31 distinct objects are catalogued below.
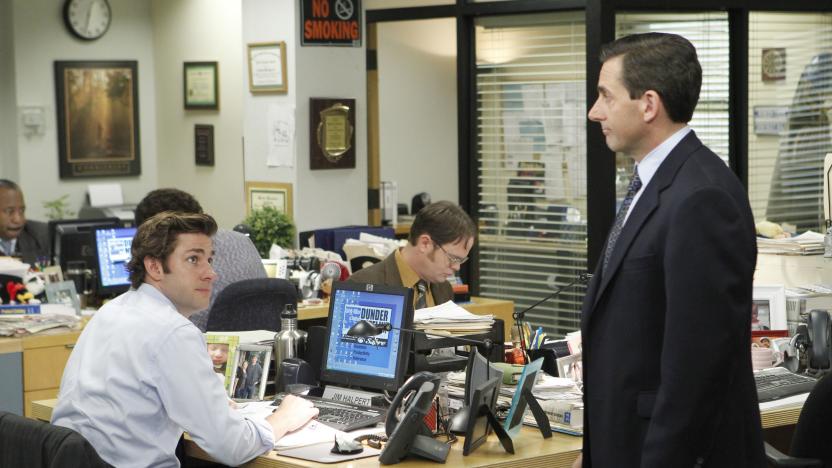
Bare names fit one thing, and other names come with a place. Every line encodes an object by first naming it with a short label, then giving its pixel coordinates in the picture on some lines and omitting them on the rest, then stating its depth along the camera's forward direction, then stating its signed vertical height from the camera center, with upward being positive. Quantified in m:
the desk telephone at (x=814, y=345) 4.06 -0.68
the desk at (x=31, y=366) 5.10 -0.90
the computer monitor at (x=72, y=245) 6.51 -0.49
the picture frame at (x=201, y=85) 9.34 +0.52
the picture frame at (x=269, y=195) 7.46 -0.27
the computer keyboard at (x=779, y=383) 3.75 -0.76
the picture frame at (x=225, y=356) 3.83 -0.64
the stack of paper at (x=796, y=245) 4.70 -0.39
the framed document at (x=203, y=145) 9.39 +0.06
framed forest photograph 9.52 +0.28
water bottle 3.97 -0.62
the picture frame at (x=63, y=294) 5.74 -0.66
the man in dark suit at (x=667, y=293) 2.34 -0.29
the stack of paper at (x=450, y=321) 3.78 -0.54
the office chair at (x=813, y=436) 3.30 -0.80
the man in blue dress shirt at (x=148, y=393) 3.11 -0.62
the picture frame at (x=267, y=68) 7.39 +0.51
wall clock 9.51 +1.07
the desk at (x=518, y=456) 3.13 -0.81
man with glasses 4.42 -0.37
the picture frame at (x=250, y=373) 3.86 -0.71
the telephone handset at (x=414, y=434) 3.06 -0.73
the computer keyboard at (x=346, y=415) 3.46 -0.77
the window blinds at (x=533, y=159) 6.86 -0.07
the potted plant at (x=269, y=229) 7.27 -0.47
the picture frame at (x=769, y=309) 4.43 -0.60
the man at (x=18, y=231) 6.79 -0.44
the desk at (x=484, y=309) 6.00 -0.82
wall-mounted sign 7.36 +0.78
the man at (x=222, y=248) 4.94 -0.42
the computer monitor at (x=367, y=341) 3.63 -0.58
